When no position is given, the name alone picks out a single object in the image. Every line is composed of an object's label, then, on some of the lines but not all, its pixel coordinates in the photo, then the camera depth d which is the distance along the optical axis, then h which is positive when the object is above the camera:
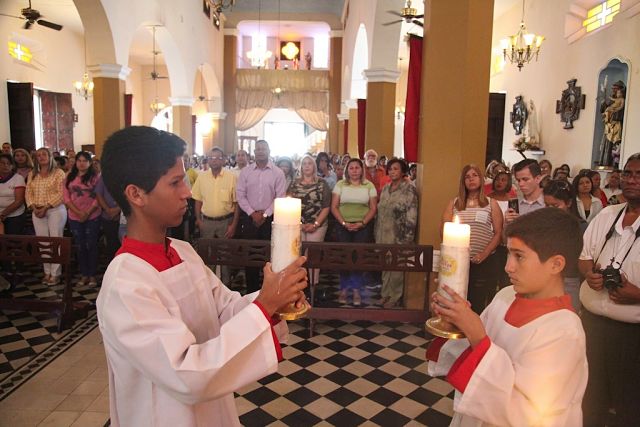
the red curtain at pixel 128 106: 11.66 +1.05
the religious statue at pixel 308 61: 20.81 +3.86
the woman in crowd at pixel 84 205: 5.64 -0.67
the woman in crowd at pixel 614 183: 6.62 -0.29
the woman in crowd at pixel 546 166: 6.99 -0.10
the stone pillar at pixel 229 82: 18.91 +2.65
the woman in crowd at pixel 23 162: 6.45 -0.23
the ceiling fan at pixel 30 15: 8.09 +2.14
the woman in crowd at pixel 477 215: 4.16 -0.49
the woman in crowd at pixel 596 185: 5.50 -0.28
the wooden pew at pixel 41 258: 4.46 -1.03
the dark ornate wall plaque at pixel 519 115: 11.08 +1.00
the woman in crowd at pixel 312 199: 5.29 -0.50
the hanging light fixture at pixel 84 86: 14.64 +1.79
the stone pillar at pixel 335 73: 18.77 +3.05
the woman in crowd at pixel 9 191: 5.72 -0.54
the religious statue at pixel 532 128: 10.49 +0.68
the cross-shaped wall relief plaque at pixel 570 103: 8.75 +1.03
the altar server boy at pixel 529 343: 1.36 -0.54
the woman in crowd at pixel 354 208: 5.33 -0.59
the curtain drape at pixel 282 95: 19.16 +2.24
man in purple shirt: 5.52 -0.44
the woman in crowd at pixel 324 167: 7.71 -0.22
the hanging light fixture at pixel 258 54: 17.08 +3.40
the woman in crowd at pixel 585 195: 4.77 -0.33
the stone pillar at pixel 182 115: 13.52 +0.95
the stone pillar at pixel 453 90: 4.63 +0.63
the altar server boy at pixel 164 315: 1.22 -0.44
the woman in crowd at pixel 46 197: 5.70 -0.60
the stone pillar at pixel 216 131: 18.20 +0.72
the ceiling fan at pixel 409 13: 6.16 +1.80
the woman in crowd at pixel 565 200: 3.23 -0.29
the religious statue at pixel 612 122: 7.53 +0.61
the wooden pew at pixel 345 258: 4.46 -0.96
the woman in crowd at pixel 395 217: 4.98 -0.64
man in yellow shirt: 5.72 -0.58
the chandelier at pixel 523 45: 8.96 +2.11
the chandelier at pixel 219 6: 8.53 +2.52
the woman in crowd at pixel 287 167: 6.42 -0.20
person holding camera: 2.37 -0.72
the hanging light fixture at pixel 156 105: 18.77 +1.72
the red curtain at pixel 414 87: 5.13 +0.71
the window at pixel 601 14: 7.91 +2.45
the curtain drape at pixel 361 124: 10.17 +0.62
